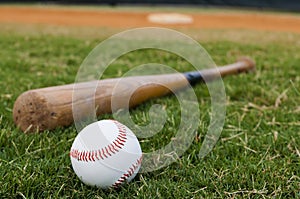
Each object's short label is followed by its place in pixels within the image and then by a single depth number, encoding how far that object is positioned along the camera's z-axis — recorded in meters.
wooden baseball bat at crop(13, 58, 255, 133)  1.01
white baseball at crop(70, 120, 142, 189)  0.86
